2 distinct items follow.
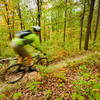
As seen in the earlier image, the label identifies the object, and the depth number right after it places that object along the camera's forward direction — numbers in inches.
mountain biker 112.8
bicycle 148.2
